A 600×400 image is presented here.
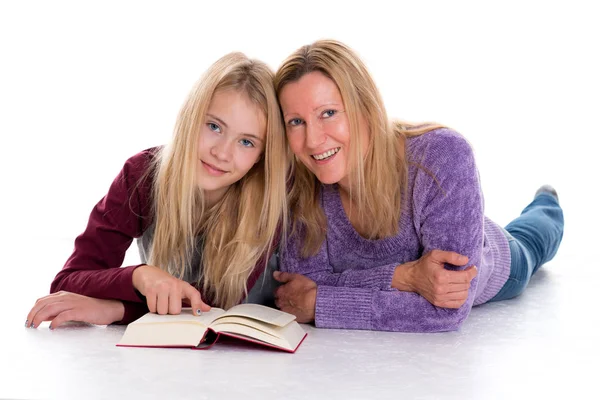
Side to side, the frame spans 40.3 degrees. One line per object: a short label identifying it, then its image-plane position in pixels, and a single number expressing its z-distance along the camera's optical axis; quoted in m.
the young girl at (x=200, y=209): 2.51
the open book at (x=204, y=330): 2.25
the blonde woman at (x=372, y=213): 2.49
